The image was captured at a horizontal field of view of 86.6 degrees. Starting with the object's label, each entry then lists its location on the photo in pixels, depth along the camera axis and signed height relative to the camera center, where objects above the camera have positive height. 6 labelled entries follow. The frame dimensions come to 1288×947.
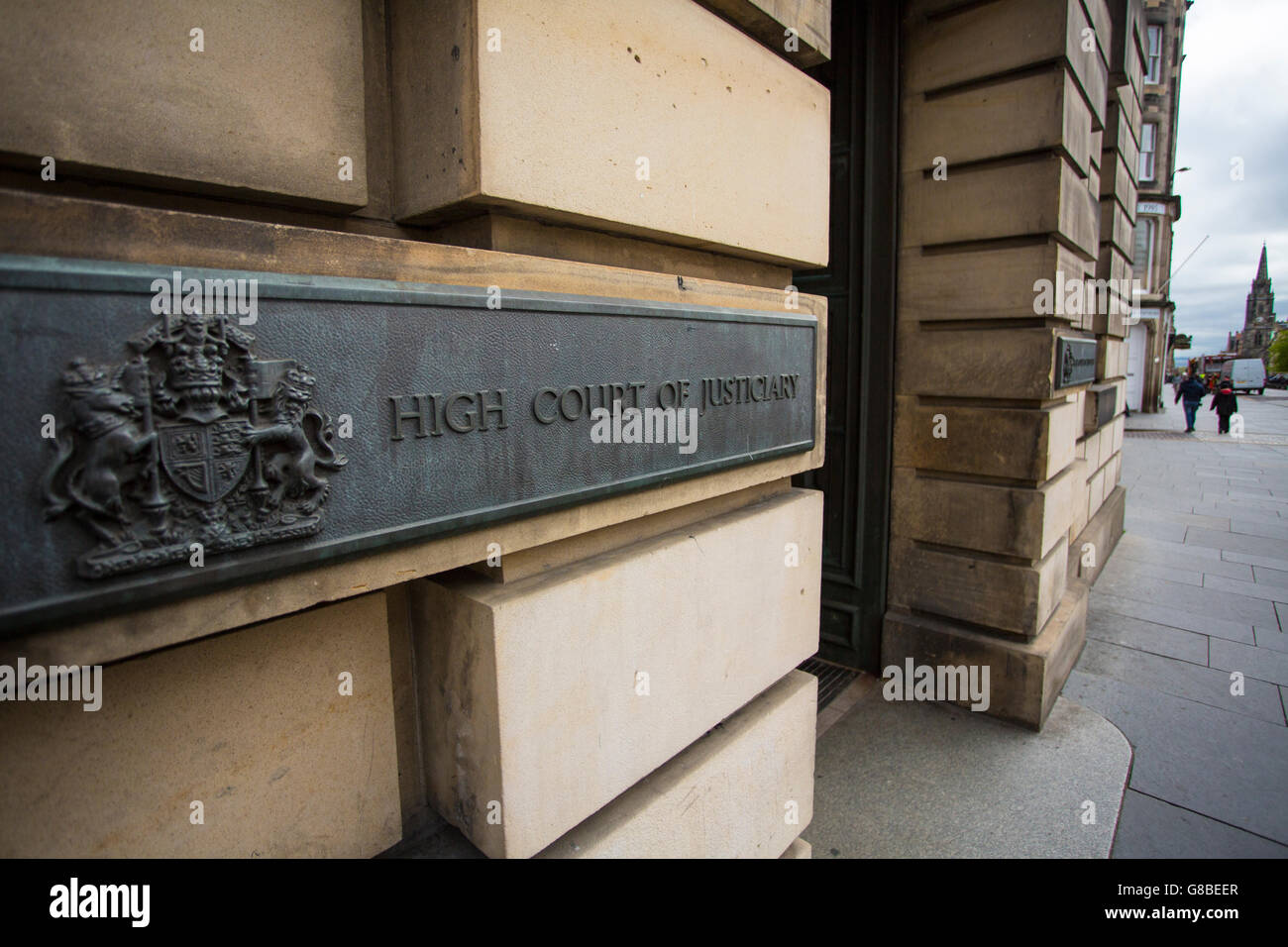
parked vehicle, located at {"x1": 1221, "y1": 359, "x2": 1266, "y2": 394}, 43.84 +0.64
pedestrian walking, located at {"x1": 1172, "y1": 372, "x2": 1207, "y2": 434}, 19.67 -0.38
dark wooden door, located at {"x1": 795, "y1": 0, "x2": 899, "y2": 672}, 4.76 +0.48
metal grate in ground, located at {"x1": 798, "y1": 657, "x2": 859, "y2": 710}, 4.87 -2.15
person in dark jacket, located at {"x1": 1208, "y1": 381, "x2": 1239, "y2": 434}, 19.95 -0.63
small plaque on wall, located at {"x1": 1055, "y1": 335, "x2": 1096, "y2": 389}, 4.37 +0.16
